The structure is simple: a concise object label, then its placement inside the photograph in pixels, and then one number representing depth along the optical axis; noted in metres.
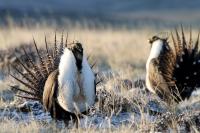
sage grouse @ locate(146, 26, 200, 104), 15.29
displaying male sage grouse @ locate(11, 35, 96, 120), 12.04
